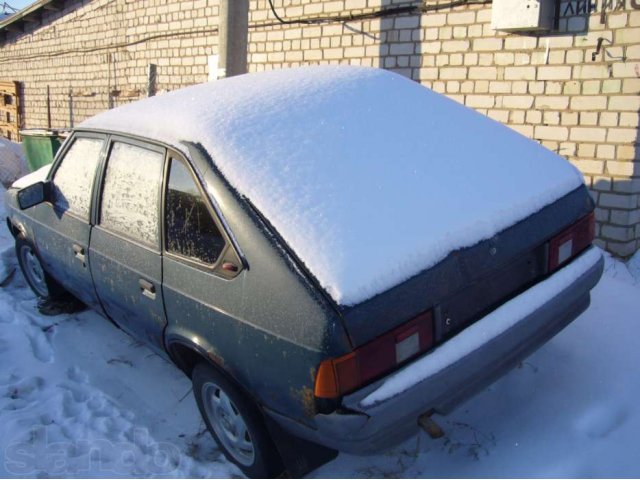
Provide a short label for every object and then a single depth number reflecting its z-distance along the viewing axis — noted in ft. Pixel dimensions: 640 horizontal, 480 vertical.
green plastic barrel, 26.22
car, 6.07
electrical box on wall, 14.88
